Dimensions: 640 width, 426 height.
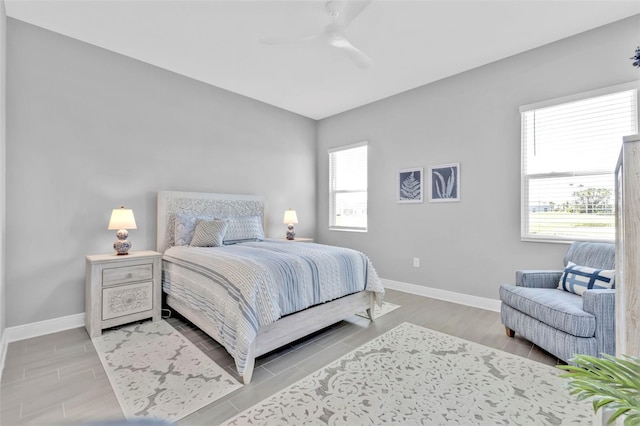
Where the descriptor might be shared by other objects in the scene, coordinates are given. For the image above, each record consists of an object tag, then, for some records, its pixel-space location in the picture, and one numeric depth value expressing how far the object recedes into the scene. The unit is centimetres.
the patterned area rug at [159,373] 176
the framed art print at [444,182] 374
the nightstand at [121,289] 270
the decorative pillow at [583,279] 222
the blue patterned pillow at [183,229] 345
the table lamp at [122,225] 293
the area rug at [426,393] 166
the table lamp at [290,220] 464
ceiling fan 223
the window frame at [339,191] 479
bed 209
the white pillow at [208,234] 334
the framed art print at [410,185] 409
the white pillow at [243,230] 369
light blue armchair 199
